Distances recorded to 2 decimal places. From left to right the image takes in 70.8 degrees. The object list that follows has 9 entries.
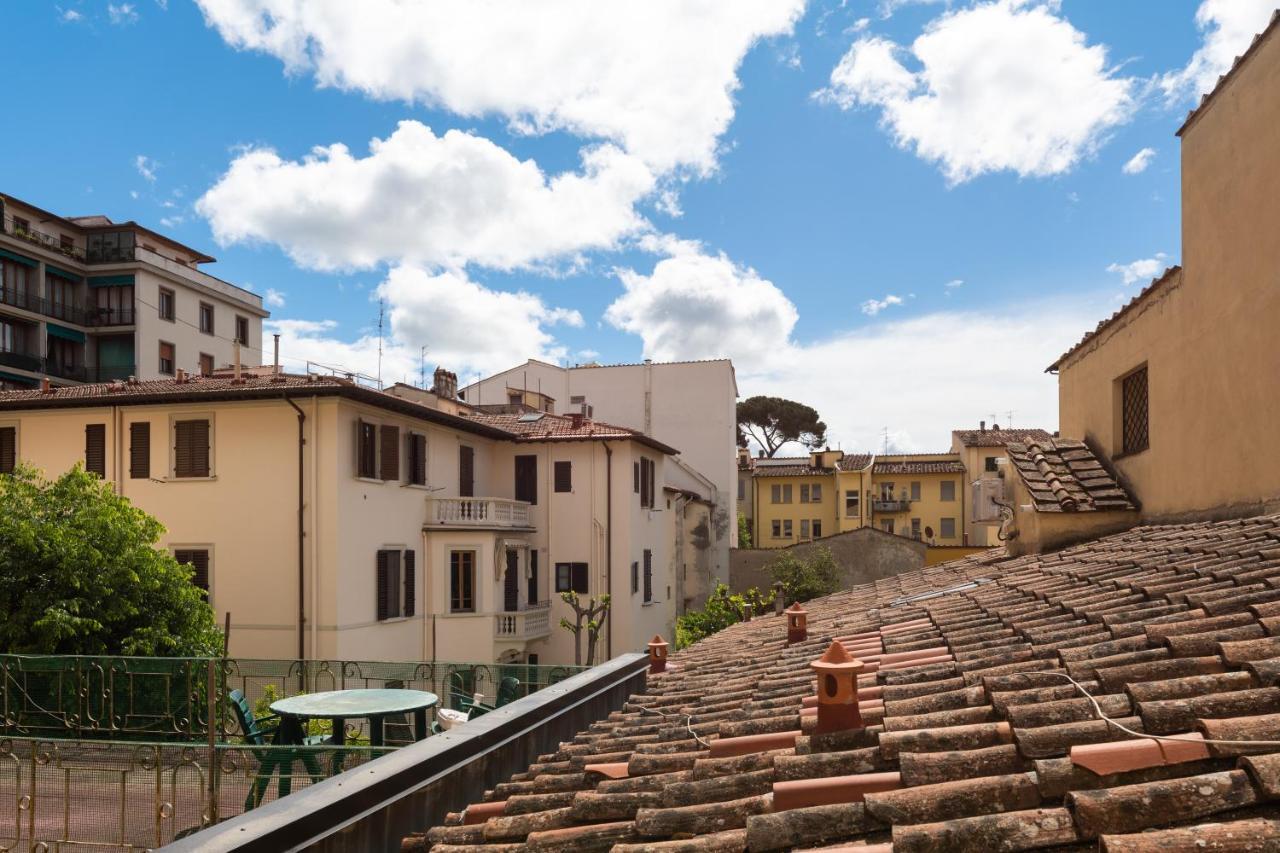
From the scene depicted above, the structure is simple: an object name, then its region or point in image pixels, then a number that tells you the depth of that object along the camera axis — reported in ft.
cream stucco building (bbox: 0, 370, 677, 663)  75.25
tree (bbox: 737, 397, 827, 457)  254.06
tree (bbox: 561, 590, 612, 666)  96.95
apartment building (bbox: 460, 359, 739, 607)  157.07
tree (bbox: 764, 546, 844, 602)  131.95
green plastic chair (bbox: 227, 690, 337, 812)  25.33
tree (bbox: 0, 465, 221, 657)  53.62
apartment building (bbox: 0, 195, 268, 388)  148.46
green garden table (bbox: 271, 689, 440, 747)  29.35
